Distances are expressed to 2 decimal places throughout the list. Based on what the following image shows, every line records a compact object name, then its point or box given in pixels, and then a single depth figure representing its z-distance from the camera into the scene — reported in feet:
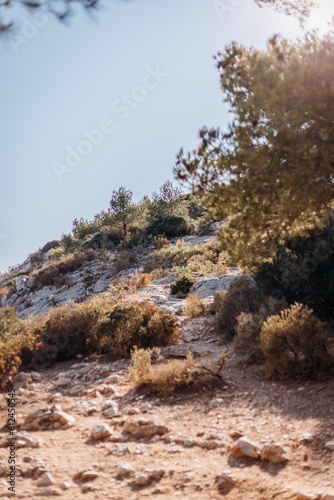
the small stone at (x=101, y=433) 18.21
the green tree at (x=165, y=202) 104.12
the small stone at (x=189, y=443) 16.75
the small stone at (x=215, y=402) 21.07
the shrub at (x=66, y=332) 32.30
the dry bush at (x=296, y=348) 23.22
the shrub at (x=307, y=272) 32.01
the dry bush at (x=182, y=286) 52.26
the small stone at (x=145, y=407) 21.06
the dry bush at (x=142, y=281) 58.75
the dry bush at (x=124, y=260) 77.46
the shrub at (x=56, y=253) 107.84
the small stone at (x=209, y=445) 16.43
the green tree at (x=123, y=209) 98.99
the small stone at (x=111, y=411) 20.98
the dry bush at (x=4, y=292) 87.86
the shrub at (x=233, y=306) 35.06
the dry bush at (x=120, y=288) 54.39
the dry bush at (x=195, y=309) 42.96
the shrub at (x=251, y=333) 27.48
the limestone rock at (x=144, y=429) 18.11
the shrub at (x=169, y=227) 95.45
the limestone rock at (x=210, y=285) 49.82
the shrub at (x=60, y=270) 80.16
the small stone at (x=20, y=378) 27.86
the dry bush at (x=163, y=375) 23.29
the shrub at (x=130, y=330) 32.37
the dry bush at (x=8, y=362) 27.55
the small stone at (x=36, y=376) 28.41
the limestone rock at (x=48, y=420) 20.04
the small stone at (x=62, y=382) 27.27
